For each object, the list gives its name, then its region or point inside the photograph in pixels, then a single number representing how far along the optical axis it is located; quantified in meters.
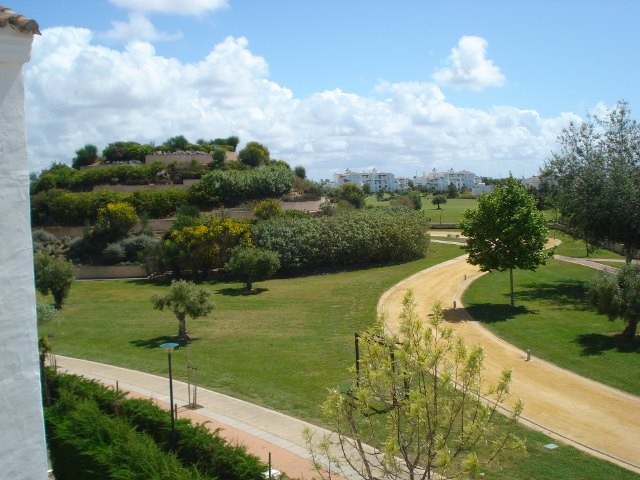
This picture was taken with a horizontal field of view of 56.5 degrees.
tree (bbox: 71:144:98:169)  77.62
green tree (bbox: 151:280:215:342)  25.27
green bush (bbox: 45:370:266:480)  10.93
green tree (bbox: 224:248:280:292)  39.38
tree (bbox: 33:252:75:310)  32.31
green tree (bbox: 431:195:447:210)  101.44
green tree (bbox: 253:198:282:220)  53.38
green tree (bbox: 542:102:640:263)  32.69
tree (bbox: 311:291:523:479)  7.63
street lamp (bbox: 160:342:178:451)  12.52
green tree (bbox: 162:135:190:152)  82.88
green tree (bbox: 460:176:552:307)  29.83
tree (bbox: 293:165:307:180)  79.60
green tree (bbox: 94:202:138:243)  51.44
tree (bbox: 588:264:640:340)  23.03
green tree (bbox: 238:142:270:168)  75.38
